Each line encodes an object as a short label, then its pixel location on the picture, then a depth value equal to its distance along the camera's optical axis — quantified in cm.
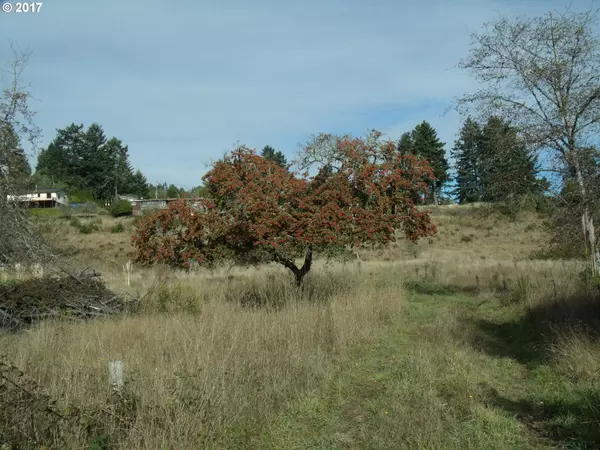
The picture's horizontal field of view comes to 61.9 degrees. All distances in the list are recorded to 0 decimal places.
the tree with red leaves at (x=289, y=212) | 1116
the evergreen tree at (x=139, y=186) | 7988
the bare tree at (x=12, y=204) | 820
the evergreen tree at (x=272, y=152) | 6494
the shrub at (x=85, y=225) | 4466
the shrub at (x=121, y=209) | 5381
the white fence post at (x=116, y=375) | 451
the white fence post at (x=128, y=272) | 1783
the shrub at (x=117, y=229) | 4516
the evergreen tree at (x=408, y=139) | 4976
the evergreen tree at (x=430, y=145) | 5027
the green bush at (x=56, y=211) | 4940
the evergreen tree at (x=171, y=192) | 6187
